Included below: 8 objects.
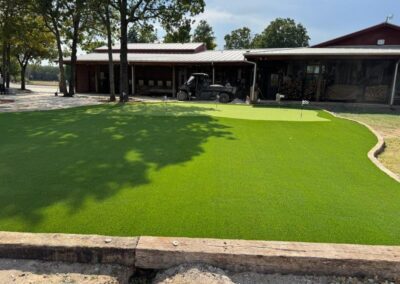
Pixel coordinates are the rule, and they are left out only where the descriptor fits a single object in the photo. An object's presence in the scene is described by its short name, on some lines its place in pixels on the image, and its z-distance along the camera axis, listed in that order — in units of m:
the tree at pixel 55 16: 17.44
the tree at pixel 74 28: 17.89
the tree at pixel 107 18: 16.22
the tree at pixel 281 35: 51.00
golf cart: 17.05
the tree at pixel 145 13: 16.85
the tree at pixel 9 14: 18.36
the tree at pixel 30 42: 20.03
